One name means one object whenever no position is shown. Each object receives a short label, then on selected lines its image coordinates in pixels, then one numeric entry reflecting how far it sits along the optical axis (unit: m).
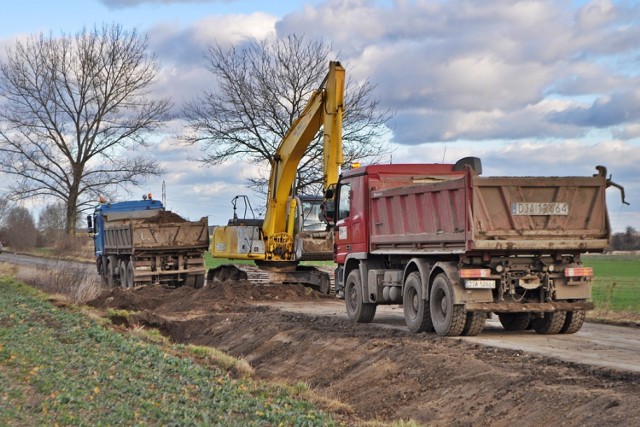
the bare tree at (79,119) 60.06
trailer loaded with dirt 32.09
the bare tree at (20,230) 93.01
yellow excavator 27.50
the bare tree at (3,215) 107.81
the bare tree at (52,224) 69.66
